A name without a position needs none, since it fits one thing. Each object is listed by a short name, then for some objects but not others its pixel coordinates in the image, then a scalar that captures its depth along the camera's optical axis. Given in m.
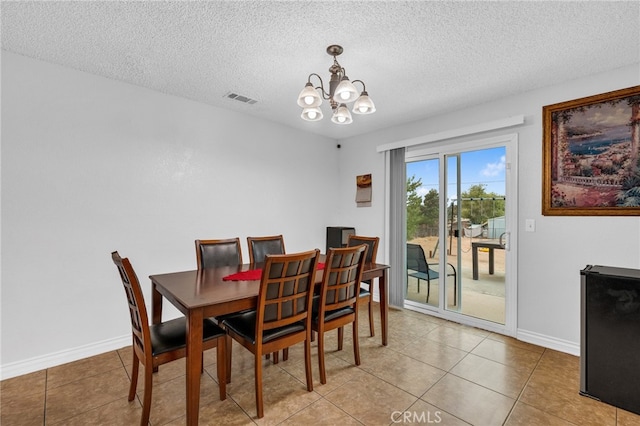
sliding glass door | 3.18
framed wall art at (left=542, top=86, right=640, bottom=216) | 2.42
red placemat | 2.23
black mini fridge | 1.90
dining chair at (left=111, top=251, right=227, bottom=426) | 1.65
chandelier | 1.89
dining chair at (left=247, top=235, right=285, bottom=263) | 2.95
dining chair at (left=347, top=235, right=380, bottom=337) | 2.84
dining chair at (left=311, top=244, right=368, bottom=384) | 2.18
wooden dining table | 1.62
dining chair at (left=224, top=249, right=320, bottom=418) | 1.81
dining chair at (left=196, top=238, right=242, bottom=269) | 2.70
